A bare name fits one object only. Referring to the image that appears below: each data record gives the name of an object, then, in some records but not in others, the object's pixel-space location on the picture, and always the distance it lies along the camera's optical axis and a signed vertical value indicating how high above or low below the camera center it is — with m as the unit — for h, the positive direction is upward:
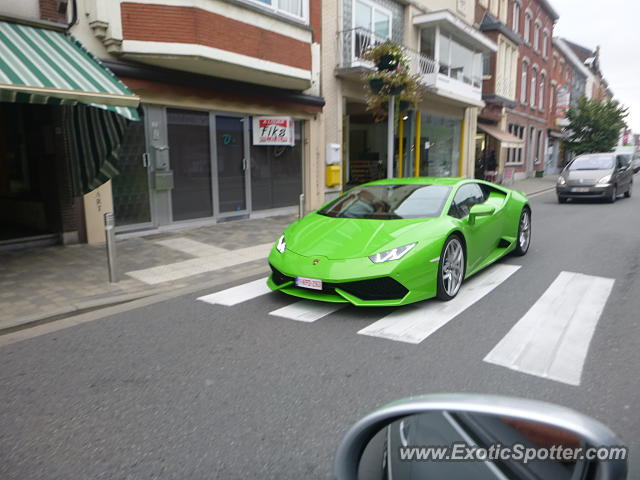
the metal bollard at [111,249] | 6.08 -1.10
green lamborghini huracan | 4.73 -0.89
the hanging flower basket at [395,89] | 10.63 +1.54
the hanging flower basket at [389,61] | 10.73 +2.16
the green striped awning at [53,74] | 6.14 +1.23
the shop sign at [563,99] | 34.72 +4.27
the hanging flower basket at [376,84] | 10.70 +1.68
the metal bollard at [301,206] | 9.04 -0.84
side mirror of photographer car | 1.06 -0.70
